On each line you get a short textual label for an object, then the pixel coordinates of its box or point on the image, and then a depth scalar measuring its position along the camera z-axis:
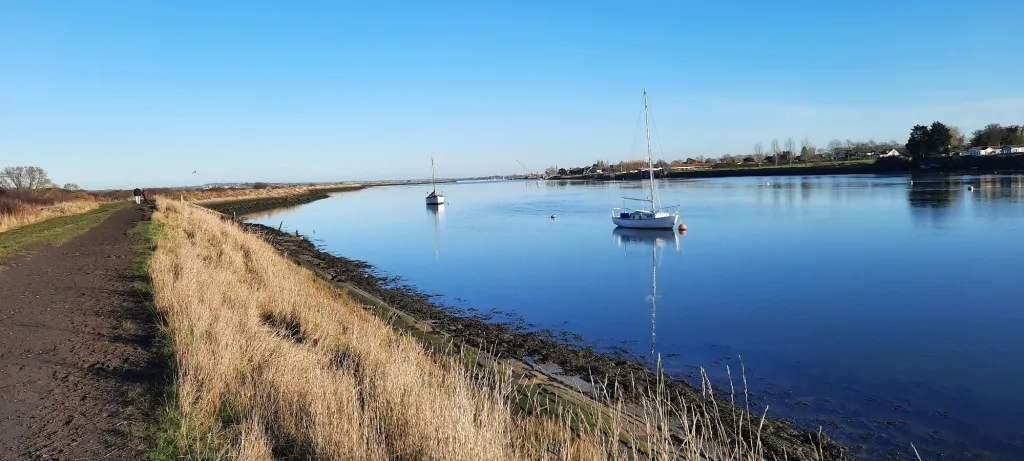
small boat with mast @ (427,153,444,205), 68.44
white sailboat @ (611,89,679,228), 34.72
